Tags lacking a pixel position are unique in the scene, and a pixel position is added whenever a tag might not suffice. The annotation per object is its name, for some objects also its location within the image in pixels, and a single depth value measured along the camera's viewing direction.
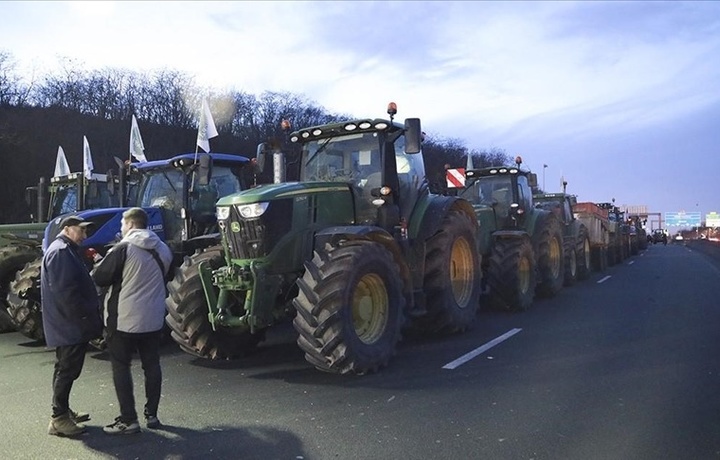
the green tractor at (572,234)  16.16
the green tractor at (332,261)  6.28
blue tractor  8.50
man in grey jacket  4.88
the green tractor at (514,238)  11.05
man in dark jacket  4.85
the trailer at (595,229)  20.64
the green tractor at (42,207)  9.66
